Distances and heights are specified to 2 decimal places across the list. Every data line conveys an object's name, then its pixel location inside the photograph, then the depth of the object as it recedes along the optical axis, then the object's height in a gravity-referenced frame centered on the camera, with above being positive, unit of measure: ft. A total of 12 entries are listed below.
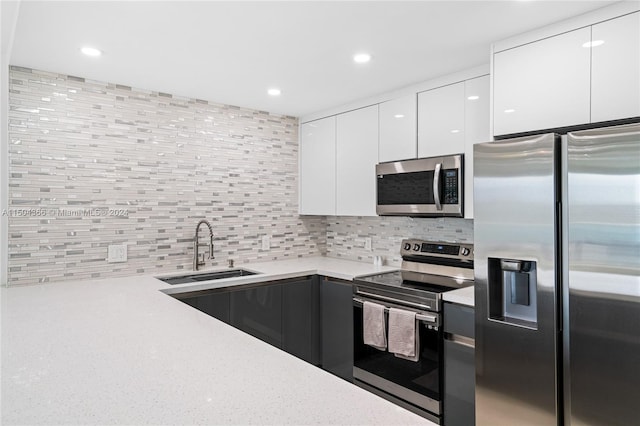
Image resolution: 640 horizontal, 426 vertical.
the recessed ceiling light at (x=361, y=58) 7.49 +3.04
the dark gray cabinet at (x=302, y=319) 9.84 -2.64
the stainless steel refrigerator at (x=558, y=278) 4.99 -0.89
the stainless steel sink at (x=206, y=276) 9.46 -1.54
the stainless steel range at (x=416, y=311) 7.50 -1.92
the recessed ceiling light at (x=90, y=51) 7.07 +2.99
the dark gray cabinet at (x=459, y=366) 6.90 -2.69
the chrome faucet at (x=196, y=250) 10.03 -0.88
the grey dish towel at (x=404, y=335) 7.68 -2.38
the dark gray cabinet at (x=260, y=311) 9.07 -2.27
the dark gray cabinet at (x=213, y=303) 8.46 -1.92
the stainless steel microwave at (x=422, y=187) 8.22 +0.63
